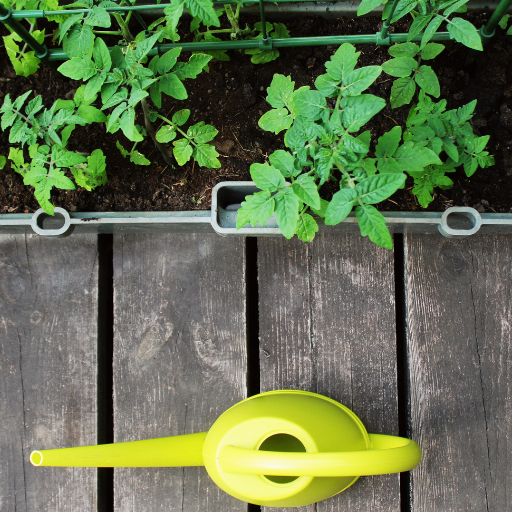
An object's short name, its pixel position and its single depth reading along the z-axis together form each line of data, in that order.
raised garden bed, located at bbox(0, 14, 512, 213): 1.04
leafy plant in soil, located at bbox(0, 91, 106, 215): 0.88
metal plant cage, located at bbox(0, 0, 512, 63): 0.94
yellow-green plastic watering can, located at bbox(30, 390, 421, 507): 0.71
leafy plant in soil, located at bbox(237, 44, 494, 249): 0.72
